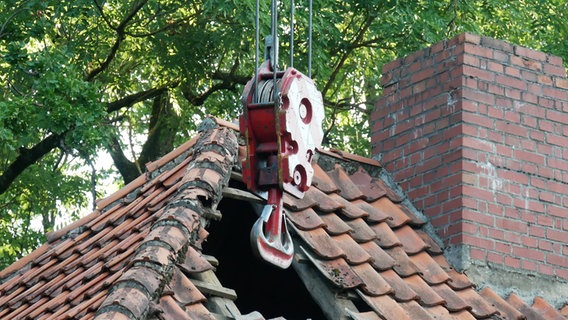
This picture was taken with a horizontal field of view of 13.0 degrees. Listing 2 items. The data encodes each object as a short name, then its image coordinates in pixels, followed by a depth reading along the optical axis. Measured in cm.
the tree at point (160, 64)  2673
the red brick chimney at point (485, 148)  1805
